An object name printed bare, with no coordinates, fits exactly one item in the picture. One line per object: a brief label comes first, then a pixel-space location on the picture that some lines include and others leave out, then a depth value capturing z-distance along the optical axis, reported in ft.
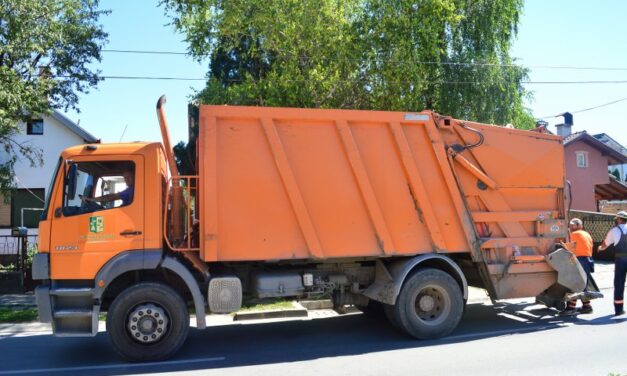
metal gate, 41.22
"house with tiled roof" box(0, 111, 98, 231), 58.95
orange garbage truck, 21.44
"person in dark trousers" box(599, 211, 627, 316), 28.25
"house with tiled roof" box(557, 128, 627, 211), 94.58
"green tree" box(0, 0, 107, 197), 39.88
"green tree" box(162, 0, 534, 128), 39.50
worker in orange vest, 28.30
